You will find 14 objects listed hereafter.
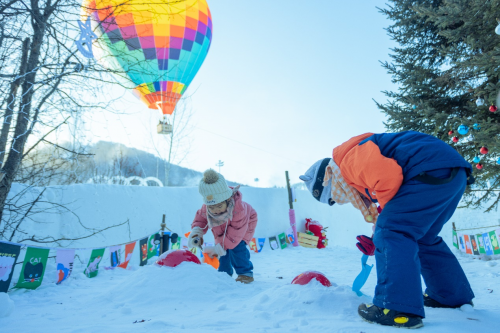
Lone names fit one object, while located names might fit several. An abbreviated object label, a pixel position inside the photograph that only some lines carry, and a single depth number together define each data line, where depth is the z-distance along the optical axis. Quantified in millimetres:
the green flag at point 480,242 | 6043
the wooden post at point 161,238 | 4727
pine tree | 4051
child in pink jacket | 3131
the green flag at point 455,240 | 7423
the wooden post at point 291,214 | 8531
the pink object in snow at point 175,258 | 2645
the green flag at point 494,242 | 5621
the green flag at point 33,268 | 2812
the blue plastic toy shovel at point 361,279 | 1928
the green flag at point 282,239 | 7919
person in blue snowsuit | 1415
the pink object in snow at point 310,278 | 2104
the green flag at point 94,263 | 3564
